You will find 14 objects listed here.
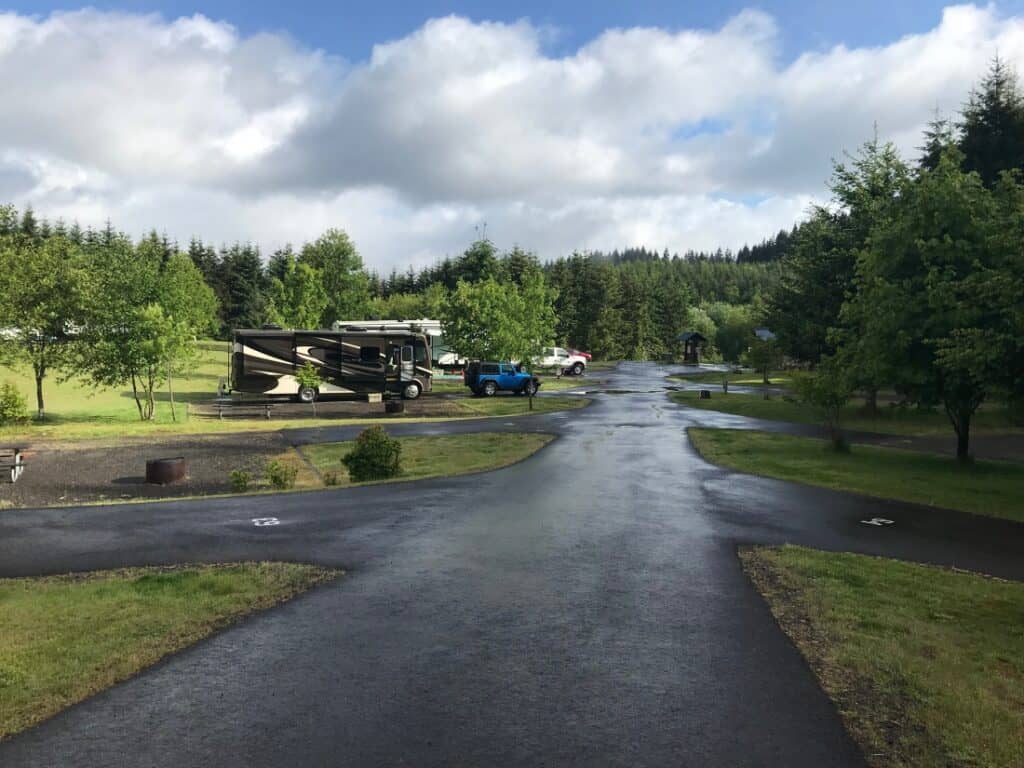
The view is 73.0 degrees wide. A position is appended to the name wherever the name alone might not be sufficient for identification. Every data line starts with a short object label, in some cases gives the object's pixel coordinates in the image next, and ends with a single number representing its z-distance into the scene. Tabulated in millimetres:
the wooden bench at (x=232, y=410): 31422
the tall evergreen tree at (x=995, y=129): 35594
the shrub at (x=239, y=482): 15422
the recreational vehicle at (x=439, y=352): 55919
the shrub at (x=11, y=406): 25844
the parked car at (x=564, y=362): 63562
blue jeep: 41688
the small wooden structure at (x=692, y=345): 94062
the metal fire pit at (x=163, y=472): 16531
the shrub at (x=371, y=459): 16562
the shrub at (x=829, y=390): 21078
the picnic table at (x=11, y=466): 16344
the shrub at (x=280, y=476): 15609
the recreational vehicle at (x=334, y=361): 35844
